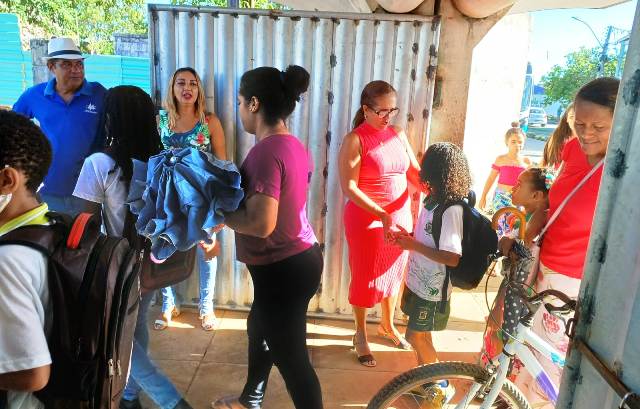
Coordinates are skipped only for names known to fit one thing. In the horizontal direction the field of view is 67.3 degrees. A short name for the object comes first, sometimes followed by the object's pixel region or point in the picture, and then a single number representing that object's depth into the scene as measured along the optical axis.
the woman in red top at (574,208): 1.92
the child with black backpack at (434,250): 2.36
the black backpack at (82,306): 1.27
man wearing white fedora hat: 3.23
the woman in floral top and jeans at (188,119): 3.33
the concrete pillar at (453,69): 3.50
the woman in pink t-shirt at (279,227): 1.92
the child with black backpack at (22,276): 1.17
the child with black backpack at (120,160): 2.10
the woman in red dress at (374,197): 3.07
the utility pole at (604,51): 20.50
